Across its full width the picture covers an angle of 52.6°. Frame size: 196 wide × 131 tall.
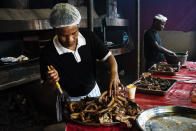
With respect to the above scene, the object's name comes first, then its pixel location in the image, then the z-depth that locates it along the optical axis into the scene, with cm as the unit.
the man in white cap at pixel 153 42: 477
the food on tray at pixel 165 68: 321
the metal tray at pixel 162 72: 312
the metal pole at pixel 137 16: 517
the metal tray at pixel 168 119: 133
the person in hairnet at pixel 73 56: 205
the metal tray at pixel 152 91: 223
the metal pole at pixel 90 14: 376
